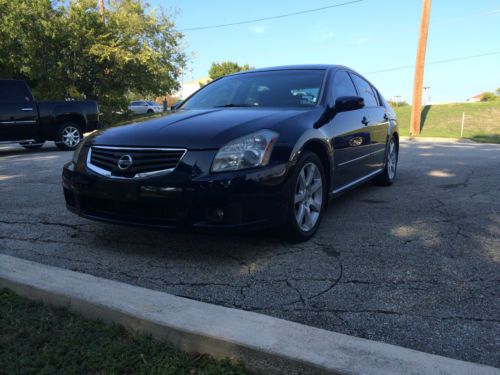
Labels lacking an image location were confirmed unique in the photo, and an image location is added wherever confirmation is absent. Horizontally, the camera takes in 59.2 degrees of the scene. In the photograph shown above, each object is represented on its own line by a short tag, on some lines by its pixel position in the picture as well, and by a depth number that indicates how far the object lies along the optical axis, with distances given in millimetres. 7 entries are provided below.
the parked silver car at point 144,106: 39534
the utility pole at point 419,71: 19156
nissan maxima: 2936
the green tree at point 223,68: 57259
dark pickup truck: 10219
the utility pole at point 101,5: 21869
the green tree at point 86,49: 18281
